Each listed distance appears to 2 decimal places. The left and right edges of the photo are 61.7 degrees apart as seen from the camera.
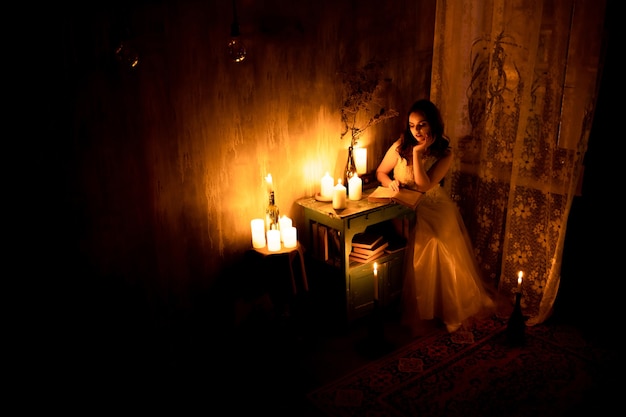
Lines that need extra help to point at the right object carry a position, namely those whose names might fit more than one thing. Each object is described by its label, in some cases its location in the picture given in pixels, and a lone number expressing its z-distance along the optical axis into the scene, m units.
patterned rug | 2.75
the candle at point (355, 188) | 3.46
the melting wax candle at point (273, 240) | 3.13
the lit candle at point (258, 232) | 3.17
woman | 3.41
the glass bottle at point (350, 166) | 3.54
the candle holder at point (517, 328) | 3.24
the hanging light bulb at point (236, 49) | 2.51
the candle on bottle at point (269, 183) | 3.19
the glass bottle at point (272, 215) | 3.20
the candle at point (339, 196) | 3.31
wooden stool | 3.14
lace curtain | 3.07
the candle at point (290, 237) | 3.18
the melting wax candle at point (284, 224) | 3.19
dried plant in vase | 3.51
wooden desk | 3.28
